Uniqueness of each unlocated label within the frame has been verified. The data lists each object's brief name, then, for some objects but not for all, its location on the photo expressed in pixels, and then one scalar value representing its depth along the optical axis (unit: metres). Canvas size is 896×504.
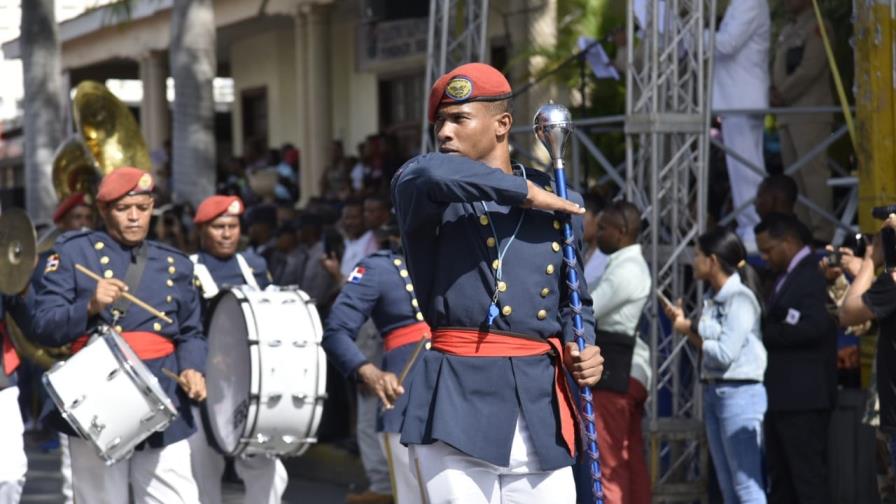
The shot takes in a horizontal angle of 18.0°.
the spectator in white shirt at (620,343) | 15.42
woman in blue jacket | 14.78
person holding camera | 12.34
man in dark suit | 15.11
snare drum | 13.13
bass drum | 14.64
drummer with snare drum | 13.57
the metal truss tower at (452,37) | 19.68
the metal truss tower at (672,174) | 16.11
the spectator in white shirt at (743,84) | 18.25
